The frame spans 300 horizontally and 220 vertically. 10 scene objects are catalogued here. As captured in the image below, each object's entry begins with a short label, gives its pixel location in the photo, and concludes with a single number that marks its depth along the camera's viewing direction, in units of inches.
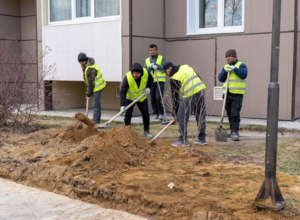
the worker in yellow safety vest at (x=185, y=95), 311.1
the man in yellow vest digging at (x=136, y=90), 354.9
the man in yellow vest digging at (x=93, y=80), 412.8
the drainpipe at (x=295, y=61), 430.9
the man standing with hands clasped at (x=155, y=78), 451.8
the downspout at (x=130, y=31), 478.9
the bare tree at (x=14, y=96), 374.0
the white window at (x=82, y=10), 504.4
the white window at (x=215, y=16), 479.8
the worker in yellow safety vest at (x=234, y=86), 348.5
